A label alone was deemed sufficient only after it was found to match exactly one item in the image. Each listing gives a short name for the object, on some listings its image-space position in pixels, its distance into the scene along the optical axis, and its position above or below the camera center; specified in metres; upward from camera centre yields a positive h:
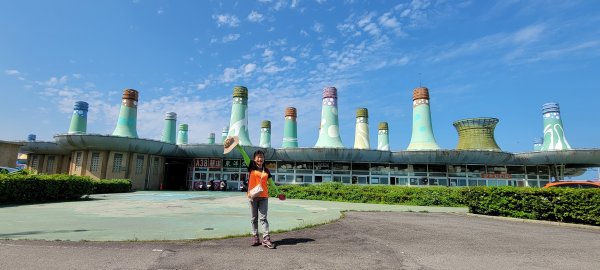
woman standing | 5.71 -0.15
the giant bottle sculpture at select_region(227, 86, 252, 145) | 34.28 +6.47
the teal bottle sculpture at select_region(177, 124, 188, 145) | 51.97 +6.89
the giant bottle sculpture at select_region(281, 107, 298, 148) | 38.11 +5.79
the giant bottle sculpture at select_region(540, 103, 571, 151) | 30.45 +5.02
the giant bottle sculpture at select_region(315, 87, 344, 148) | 33.38 +5.81
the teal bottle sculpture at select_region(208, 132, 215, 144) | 62.07 +7.56
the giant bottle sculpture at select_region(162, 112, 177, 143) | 41.84 +6.22
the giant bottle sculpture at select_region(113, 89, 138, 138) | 30.98 +5.73
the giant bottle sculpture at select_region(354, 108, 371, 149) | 37.62 +5.79
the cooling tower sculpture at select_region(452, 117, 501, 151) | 32.25 +4.91
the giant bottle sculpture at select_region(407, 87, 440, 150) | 32.26 +5.71
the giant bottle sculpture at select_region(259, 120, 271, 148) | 44.54 +6.13
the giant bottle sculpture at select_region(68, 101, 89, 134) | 32.41 +5.60
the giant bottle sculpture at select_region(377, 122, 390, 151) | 46.81 +6.45
